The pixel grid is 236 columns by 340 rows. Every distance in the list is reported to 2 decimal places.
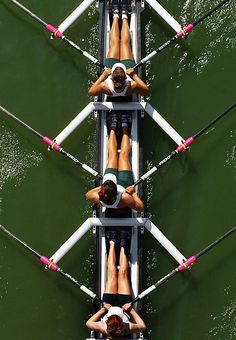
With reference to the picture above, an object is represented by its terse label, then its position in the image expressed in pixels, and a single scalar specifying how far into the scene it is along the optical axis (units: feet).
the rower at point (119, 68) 46.94
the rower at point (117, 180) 43.27
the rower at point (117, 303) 43.93
